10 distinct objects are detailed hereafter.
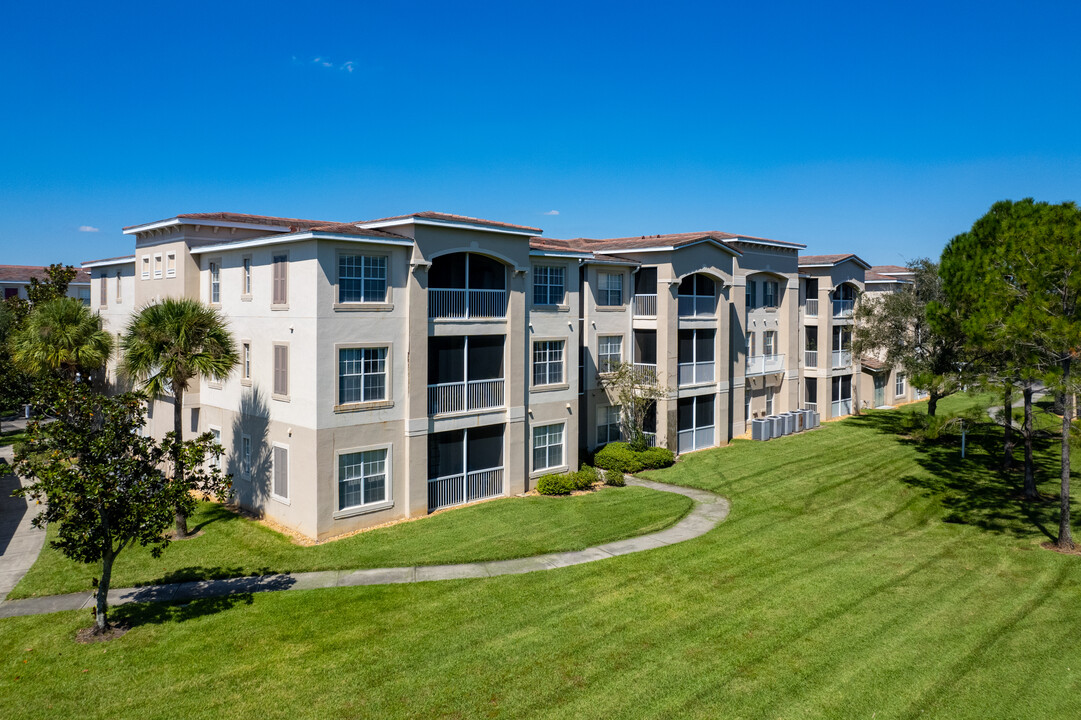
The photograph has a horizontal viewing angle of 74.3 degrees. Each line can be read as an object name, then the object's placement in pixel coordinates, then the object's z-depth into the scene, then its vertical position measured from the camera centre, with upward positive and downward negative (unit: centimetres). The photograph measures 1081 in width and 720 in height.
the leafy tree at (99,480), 1384 -263
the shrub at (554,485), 2603 -500
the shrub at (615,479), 2755 -506
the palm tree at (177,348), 2111 +2
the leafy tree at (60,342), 2731 +25
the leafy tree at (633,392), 3048 -187
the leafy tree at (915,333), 3309 +79
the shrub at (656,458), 2962 -458
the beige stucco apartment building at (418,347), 2141 +6
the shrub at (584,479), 2677 -490
